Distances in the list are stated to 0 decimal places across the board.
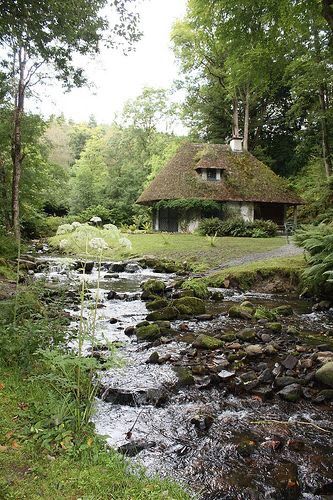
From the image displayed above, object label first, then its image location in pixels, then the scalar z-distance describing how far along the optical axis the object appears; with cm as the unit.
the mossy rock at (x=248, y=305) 981
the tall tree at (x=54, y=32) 862
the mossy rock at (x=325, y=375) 529
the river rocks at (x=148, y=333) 730
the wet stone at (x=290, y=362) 588
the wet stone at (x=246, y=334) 730
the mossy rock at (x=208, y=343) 682
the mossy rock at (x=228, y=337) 730
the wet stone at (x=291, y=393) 490
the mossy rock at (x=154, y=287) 1193
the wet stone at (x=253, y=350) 647
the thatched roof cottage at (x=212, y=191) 3077
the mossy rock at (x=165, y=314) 884
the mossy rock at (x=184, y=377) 529
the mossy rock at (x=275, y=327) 796
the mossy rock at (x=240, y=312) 905
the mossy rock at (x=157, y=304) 984
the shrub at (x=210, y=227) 2819
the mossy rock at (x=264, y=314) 902
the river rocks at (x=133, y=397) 472
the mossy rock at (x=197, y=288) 1145
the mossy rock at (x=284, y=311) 954
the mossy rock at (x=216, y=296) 1134
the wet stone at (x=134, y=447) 358
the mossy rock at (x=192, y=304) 956
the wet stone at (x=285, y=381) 527
